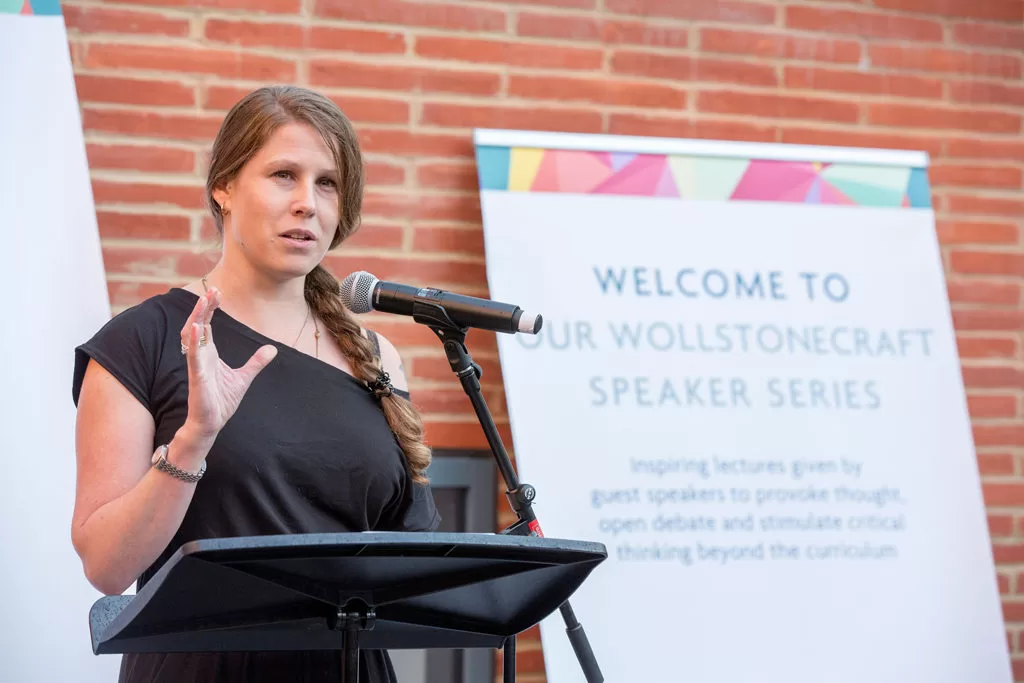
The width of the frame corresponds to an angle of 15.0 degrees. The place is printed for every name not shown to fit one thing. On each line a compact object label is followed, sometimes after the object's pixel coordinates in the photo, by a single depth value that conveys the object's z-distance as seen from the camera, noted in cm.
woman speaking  527
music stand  450
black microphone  531
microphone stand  535
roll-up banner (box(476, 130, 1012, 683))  619
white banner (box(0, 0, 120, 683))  587
